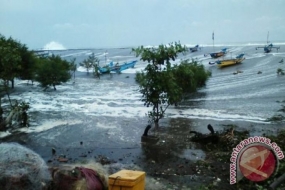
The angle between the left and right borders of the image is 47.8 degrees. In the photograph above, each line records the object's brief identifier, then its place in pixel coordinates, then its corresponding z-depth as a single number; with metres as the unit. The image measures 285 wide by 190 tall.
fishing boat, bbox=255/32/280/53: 82.80
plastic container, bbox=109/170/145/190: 4.99
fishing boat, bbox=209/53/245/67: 53.34
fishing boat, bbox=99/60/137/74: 53.90
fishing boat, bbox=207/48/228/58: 74.69
